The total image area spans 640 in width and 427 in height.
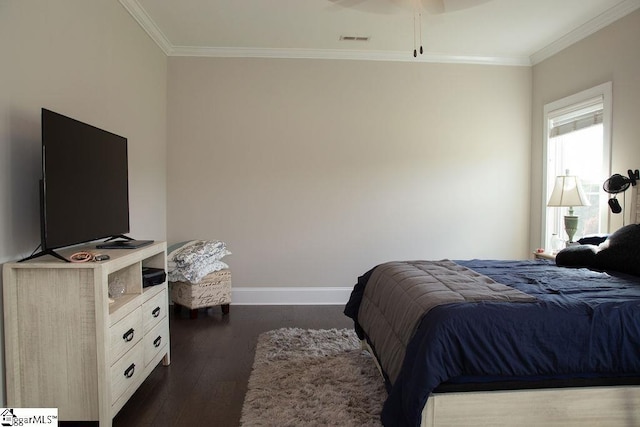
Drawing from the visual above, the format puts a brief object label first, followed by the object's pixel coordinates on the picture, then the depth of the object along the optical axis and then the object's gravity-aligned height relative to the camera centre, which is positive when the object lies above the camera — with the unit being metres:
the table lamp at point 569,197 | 3.36 +0.00
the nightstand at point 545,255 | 3.43 -0.52
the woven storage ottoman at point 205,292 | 3.68 -0.89
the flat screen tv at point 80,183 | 1.83 +0.09
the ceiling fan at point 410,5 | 3.15 +1.58
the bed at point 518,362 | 1.65 -0.70
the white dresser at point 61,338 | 1.79 -0.63
